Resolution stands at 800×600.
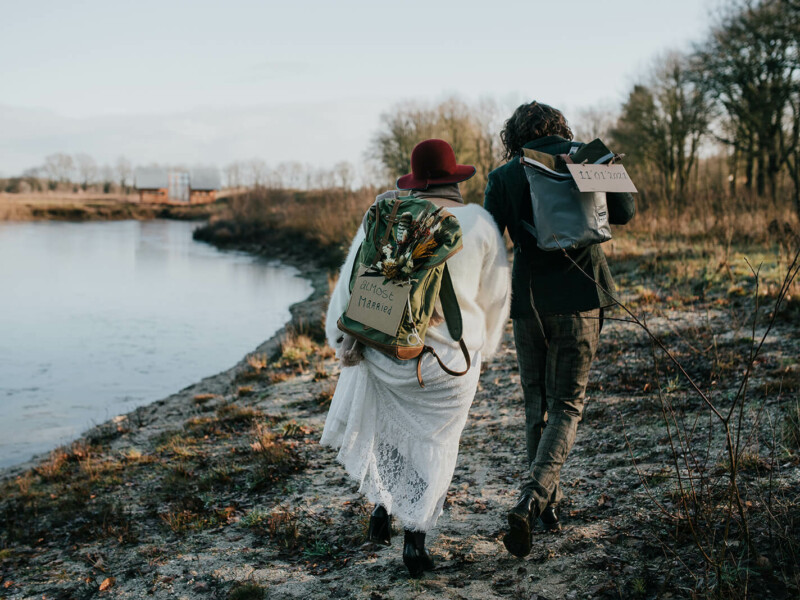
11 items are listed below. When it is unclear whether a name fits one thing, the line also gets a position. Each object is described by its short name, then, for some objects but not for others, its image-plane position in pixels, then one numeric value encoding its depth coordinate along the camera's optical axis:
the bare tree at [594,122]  34.47
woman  3.03
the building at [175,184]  78.70
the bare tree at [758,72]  18.56
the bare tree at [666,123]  25.44
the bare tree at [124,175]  88.75
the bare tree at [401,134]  28.30
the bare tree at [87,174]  88.62
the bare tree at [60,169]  87.31
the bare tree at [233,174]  77.70
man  3.13
